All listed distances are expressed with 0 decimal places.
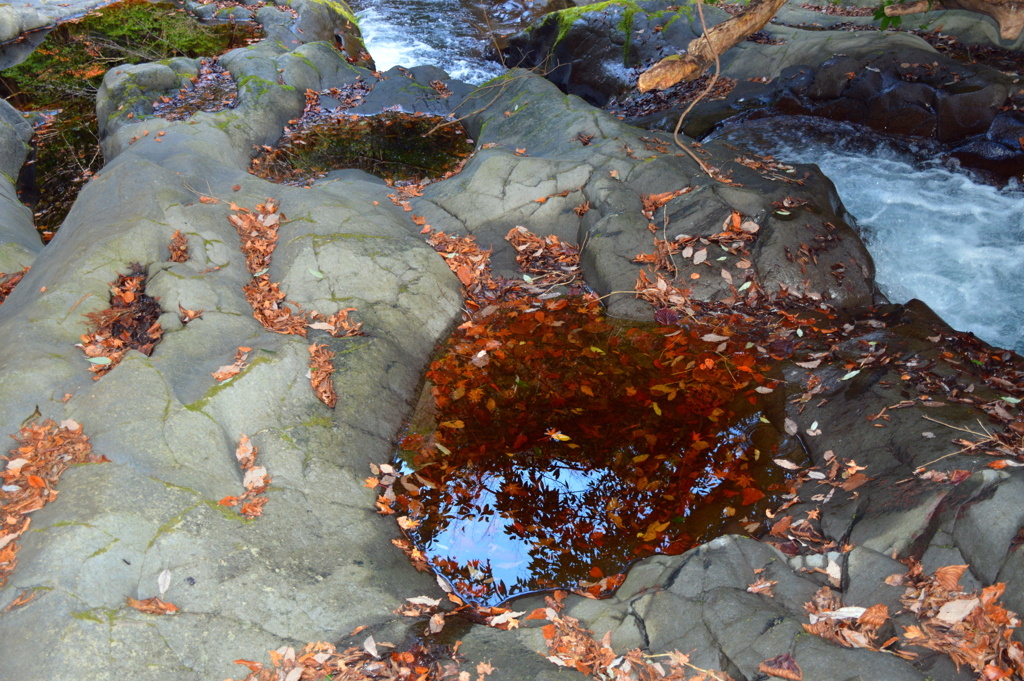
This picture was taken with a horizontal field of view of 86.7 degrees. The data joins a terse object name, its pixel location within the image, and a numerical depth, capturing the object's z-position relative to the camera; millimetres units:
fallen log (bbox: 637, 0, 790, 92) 3955
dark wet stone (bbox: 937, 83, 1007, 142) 8148
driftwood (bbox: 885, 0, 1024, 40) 5414
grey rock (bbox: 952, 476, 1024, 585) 2838
